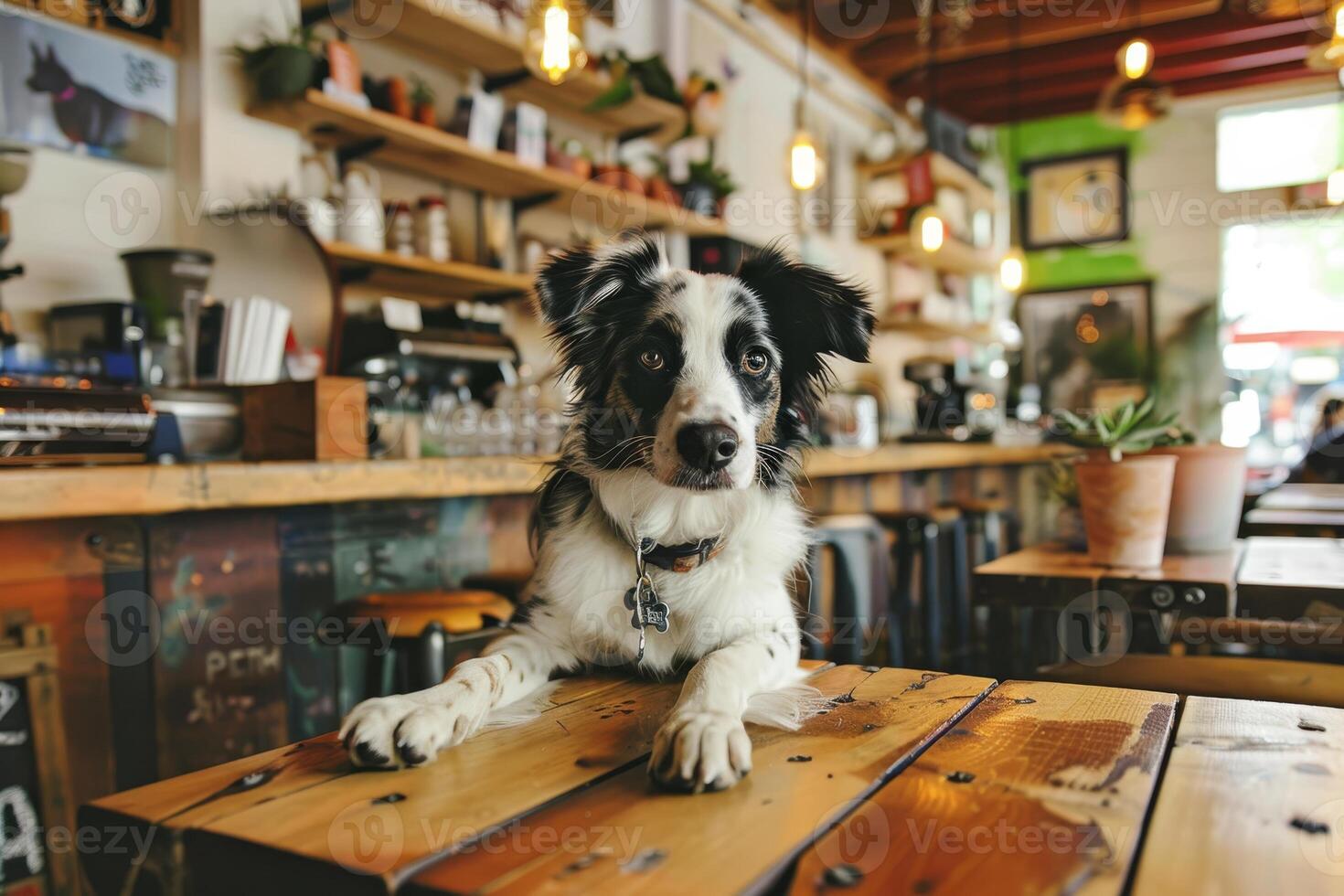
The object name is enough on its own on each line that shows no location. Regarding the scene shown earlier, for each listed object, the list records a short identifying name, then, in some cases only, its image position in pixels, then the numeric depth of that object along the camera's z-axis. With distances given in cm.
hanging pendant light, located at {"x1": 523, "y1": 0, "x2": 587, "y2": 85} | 264
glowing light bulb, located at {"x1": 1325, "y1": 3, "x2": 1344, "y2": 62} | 307
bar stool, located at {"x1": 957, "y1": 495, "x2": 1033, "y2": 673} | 422
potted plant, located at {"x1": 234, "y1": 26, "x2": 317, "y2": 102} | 277
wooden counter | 132
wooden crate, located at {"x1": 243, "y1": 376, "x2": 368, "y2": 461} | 188
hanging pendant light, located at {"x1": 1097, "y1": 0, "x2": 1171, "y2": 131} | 435
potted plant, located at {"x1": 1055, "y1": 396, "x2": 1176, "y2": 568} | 182
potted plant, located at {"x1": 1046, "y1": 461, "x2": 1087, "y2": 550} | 227
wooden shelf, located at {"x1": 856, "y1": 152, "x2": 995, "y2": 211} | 690
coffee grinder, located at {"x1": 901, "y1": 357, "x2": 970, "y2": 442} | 566
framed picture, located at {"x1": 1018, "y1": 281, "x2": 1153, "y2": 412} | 829
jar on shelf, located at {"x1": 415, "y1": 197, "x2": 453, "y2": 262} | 339
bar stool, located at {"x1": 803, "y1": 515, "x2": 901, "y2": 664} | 263
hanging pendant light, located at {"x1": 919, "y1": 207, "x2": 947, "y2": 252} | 556
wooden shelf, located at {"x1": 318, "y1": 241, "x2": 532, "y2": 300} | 315
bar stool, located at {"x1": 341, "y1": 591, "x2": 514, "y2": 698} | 169
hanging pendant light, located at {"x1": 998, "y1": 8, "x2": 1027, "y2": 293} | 628
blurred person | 414
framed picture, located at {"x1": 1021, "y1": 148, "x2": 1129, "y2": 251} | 831
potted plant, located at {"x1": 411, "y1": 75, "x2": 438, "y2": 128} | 333
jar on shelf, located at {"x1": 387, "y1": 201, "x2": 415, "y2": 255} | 331
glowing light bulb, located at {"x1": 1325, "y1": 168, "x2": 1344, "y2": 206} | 588
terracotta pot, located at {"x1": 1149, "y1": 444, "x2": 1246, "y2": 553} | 203
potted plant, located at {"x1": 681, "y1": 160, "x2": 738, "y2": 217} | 455
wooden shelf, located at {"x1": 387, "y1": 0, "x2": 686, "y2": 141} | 335
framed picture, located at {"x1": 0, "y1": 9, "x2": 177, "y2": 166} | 248
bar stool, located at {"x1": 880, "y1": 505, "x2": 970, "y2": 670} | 354
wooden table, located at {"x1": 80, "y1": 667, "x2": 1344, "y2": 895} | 65
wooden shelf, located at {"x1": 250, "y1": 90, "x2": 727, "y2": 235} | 297
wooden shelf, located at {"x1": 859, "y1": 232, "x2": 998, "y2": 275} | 698
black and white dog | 128
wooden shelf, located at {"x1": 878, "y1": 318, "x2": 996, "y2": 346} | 720
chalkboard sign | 144
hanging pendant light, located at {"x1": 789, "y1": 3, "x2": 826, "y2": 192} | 434
